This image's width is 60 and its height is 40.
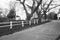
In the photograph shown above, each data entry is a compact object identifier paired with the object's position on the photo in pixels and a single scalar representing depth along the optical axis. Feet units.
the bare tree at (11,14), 92.02
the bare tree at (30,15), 52.47
